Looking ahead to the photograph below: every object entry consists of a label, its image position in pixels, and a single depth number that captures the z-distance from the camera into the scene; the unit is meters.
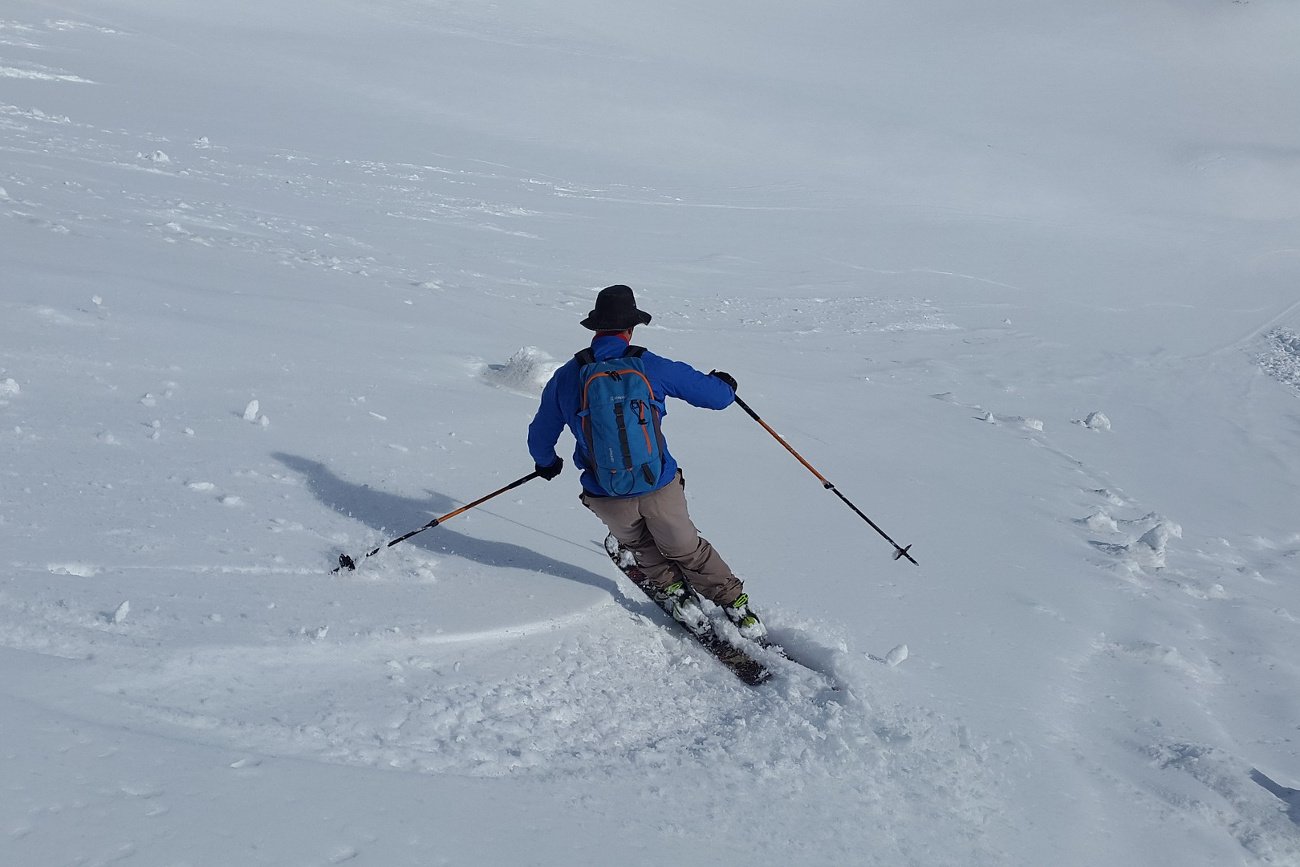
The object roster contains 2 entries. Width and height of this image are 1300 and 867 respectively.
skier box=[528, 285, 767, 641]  4.21
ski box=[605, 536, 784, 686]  4.32
